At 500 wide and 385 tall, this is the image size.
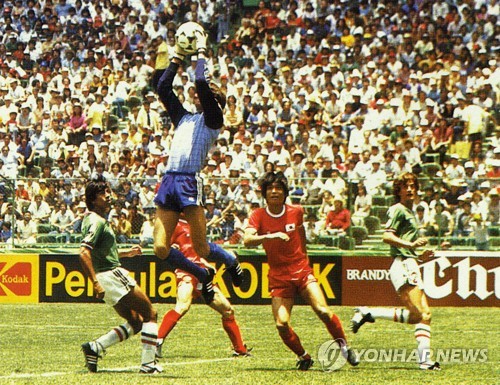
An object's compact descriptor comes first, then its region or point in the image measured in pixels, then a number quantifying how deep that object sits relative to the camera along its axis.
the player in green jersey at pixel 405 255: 11.91
